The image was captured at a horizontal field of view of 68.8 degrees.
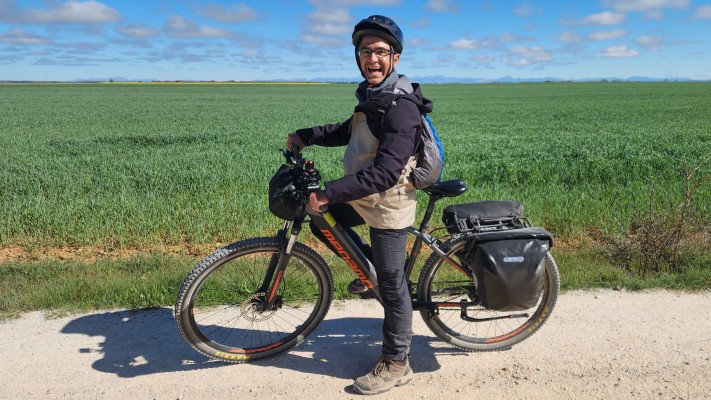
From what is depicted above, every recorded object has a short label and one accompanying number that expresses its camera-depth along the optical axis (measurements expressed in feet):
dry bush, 17.04
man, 9.24
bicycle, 10.97
